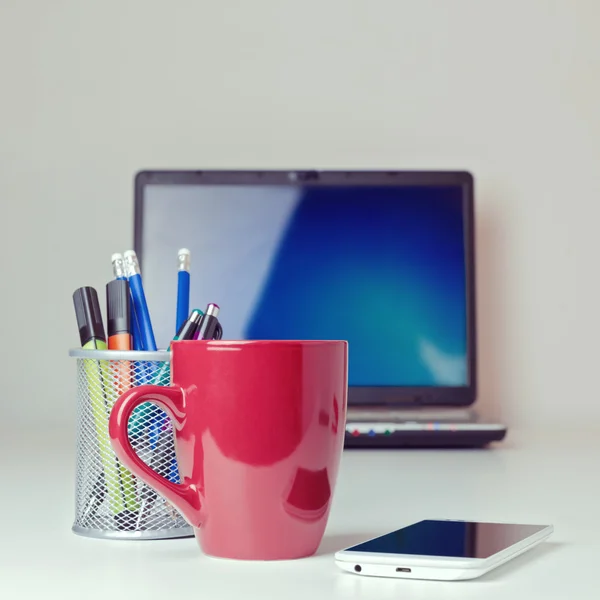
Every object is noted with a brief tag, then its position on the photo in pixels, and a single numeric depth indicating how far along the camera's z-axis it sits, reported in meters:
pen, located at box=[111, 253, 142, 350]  0.87
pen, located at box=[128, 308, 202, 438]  0.84
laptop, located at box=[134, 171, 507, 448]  1.52
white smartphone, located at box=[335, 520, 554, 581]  0.73
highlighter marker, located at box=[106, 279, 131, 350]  0.86
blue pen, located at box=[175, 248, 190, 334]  0.91
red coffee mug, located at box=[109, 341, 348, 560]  0.76
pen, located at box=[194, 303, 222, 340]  0.86
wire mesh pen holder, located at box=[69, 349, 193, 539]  0.84
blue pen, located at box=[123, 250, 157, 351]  0.87
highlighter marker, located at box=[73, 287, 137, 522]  0.84
